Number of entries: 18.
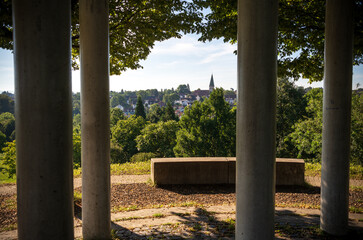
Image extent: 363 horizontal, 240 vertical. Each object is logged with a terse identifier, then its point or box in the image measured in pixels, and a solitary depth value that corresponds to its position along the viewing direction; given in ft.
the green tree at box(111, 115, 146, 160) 182.18
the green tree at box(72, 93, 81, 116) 351.17
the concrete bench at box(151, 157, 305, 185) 33.42
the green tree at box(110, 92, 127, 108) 638.94
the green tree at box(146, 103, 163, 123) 276.62
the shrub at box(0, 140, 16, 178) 83.03
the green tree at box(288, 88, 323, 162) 83.61
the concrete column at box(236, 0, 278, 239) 11.78
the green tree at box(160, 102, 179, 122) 238.97
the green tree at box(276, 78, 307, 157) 119.85
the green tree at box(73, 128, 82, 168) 118.43
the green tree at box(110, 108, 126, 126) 248.11
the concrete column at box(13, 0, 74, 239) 7.66
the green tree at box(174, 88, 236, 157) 111.96
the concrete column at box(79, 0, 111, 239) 16.66
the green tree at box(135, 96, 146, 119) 267.88
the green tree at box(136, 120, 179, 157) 156.97
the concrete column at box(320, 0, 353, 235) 17.84
